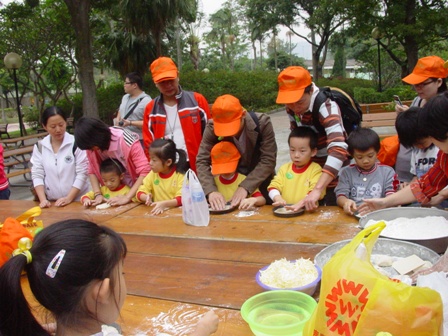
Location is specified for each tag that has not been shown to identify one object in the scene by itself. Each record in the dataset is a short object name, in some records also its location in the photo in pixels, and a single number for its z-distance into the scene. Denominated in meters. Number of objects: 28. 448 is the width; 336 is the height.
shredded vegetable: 1.51
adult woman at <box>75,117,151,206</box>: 3.17
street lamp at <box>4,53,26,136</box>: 10.41
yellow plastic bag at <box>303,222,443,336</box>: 0.89
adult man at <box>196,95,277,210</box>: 2.88
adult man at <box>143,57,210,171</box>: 3.60
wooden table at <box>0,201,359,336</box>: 1.55
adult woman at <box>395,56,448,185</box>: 3.14
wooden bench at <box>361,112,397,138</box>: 6.54
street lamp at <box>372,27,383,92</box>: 12.93
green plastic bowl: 1.31
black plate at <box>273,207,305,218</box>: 2.50
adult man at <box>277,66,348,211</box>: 2.60
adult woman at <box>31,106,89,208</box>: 3.59
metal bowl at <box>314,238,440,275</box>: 1.59
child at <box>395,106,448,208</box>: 2.60
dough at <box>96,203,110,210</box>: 3.28
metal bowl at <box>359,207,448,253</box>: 2.02
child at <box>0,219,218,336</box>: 1.17
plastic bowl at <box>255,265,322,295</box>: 1.46
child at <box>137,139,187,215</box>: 3.18
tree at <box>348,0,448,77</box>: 11.45
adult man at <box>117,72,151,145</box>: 4.80
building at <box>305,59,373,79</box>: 23.47
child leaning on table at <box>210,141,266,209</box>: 2.97
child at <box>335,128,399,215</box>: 2.67
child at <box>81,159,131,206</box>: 3.41
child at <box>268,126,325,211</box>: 2.82
